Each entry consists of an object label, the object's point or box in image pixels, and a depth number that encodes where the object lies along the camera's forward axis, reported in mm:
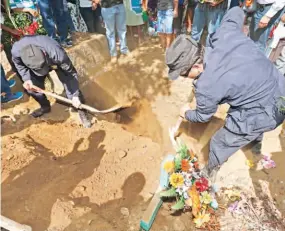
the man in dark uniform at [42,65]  3205
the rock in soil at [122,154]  3905
